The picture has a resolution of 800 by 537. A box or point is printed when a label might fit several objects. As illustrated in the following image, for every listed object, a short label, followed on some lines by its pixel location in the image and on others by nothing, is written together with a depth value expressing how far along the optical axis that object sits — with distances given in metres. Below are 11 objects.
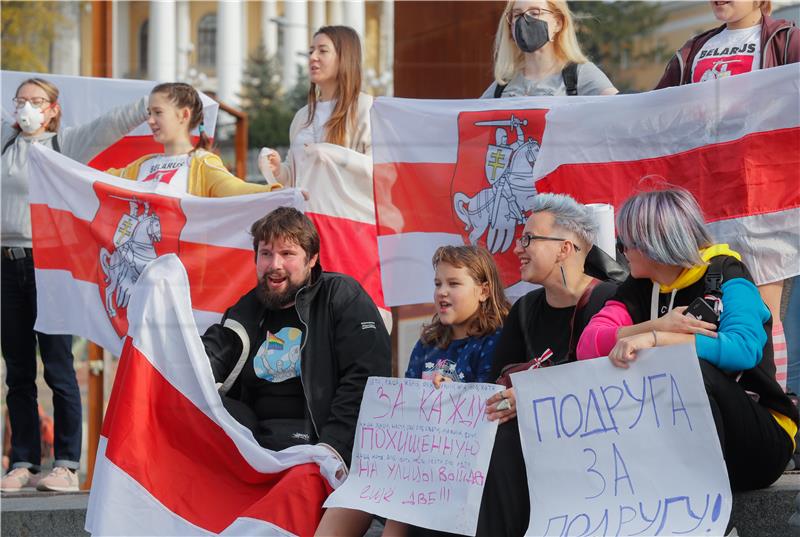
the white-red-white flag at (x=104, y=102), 11.65
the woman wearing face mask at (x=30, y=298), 10.26
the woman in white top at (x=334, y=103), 10.12
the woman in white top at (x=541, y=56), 9.39
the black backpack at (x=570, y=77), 9.39
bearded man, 7.89
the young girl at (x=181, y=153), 10.12
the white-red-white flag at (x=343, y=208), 9.96
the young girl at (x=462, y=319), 7.56
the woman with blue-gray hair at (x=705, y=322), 6.33
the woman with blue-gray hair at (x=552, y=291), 7.23
